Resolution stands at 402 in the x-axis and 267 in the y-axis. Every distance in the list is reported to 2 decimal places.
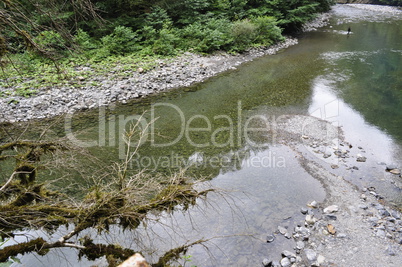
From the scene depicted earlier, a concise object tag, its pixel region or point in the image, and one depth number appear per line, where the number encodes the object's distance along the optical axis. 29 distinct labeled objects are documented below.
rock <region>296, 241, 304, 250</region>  4.10
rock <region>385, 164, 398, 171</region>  5.88
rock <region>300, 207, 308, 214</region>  4.80
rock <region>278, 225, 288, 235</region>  4.38
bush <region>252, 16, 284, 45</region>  16.16
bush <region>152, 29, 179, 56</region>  12.95
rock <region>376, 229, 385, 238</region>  4.25
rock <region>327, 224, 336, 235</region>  4.34
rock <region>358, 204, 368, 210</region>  4.79
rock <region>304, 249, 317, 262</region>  3.92
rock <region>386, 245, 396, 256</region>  3.94
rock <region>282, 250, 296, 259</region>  3.95
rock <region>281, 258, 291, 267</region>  3.83
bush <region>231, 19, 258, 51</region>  15.05
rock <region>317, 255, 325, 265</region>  3.87
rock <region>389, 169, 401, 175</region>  5.75
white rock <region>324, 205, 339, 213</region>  4.78
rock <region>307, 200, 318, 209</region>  4.93
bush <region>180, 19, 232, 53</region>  13.95
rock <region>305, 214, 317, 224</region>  4.55
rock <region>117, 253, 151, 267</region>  1.75
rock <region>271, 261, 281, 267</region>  3.83
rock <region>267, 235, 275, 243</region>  4.25
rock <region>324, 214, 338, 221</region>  4.61
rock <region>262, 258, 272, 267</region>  3.86
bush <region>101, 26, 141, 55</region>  12.25
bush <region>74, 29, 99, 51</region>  11.80
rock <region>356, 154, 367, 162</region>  6.18
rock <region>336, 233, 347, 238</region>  4.26
